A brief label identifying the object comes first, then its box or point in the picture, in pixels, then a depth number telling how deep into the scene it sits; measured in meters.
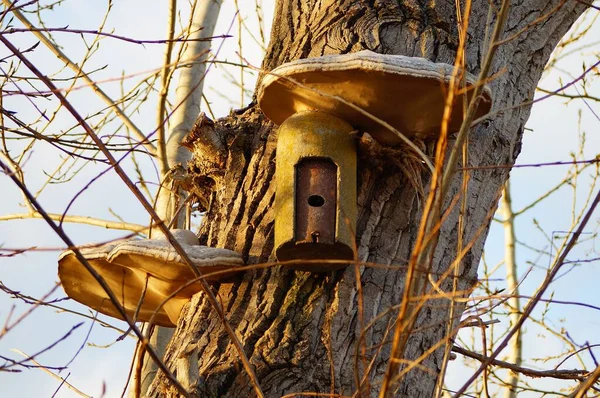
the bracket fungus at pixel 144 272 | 5.52
